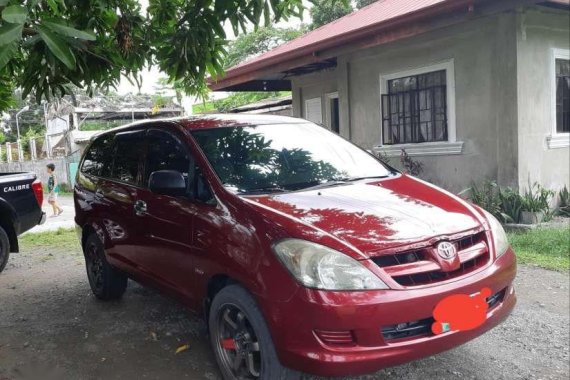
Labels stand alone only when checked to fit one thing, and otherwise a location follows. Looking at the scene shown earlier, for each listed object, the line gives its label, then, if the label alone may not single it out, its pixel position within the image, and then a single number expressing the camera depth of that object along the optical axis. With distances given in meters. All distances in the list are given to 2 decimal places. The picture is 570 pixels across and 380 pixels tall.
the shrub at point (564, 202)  8.16
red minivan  2.60
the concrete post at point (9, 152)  28.25
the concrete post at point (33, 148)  25.62
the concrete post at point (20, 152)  27.03
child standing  13.10
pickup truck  6.47
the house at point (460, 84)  7.54
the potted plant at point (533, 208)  7.26
